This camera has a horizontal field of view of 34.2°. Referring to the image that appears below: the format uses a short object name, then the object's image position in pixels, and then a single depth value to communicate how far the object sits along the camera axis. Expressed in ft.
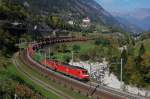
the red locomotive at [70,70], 131.74
